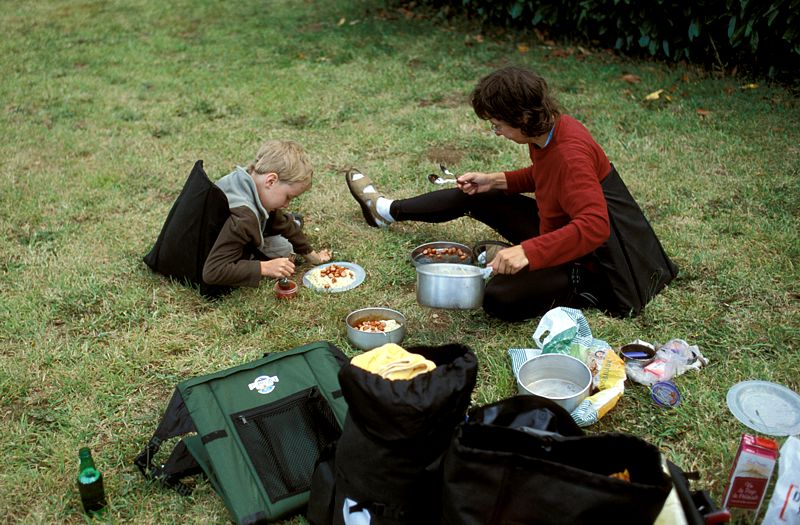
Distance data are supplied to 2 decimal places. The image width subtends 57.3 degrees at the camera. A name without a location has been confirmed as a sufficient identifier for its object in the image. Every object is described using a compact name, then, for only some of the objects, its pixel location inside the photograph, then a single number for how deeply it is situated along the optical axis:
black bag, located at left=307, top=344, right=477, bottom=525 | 2.19
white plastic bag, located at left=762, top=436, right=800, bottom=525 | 2.25
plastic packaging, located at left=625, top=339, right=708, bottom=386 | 3.17
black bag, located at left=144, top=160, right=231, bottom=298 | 3.71
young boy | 3.73
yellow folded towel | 2.32
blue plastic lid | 3.05
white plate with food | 3.97
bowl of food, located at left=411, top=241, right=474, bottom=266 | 4.12
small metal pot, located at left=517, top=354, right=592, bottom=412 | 3.10
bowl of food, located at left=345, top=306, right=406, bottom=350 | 3.42
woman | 3.29
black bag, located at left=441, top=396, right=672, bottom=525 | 1.93
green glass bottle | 2.55
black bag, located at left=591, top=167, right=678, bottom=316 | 3.53
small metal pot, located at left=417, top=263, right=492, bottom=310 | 3.49
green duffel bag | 2.56
